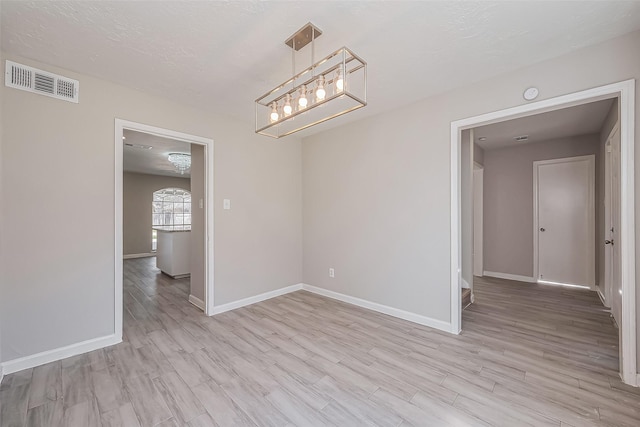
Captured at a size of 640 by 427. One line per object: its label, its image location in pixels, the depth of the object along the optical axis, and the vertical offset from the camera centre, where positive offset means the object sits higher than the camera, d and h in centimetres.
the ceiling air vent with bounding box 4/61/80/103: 207 +110
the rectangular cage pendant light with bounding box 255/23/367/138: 169 +126
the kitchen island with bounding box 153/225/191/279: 510 -78
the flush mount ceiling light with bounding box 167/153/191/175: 554 +118
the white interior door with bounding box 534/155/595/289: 429 -12
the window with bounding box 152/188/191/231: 865 +22
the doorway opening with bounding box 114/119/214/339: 259 -4
